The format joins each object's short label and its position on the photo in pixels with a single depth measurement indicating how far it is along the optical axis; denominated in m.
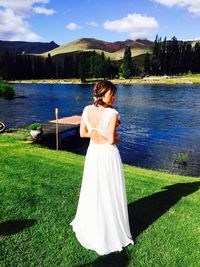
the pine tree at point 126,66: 123.90
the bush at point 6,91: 20.60
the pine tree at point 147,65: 125.39
